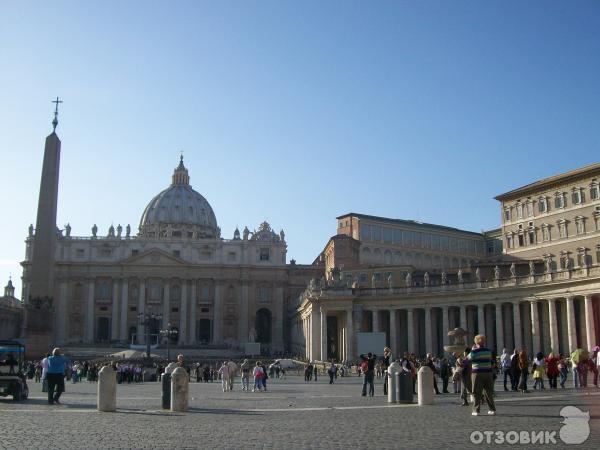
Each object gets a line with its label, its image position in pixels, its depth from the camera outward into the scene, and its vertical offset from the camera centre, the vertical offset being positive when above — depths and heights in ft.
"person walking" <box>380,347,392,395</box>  79.69 -1.08
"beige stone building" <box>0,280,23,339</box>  341.41 +17.56
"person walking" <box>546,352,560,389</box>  83.41 -2.24
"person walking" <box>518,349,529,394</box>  75.57 -1.97
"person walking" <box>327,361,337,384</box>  124.38 -3.73
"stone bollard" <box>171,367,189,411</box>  56.54 -3.11
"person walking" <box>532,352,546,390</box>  82.43 -2.10
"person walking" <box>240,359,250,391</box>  99.46 -3.52
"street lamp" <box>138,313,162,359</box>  193.57 +2.30
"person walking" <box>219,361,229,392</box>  98.63 -3.41
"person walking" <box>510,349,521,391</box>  78.54 -2.12
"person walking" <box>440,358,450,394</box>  81.59 -2.66
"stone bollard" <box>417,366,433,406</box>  62.18 -3.11
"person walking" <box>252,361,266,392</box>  96.27 -3.39
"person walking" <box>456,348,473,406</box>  60.46 -2.52
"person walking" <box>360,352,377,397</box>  77.41 -2.09
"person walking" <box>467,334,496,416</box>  49.96 -1.57
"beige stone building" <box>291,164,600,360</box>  169.58 +15.60
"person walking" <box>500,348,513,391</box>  80.37 -1.50
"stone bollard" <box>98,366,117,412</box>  57.41 -3.23
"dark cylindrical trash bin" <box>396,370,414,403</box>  65.31 -3.47
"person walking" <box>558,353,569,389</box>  87.56 -2.55
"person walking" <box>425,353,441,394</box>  77.87 -1.21
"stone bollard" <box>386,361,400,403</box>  66.08 -2.98
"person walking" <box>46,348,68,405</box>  63.41 -2.15
